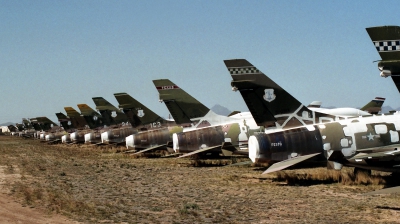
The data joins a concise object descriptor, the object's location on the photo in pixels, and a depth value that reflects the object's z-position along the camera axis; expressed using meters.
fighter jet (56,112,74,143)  66.57
